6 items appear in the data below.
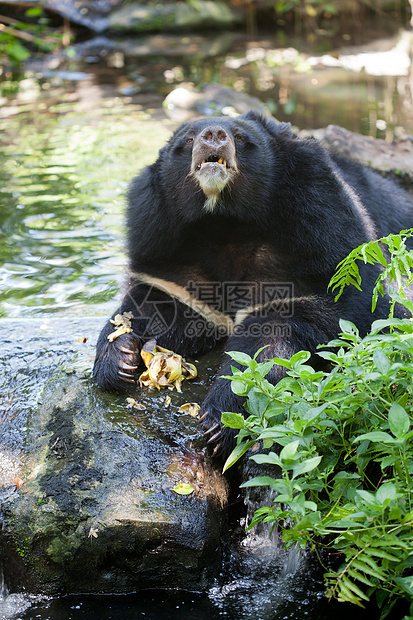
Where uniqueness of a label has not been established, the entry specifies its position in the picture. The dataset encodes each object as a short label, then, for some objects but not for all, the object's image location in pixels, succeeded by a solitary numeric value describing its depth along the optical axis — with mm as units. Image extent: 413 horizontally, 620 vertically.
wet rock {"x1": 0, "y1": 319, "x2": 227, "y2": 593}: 2699
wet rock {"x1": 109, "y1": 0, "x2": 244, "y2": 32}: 14531
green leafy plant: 2049
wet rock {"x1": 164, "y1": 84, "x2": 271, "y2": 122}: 8609
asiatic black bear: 3283
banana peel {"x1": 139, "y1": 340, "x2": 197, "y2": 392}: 3375
